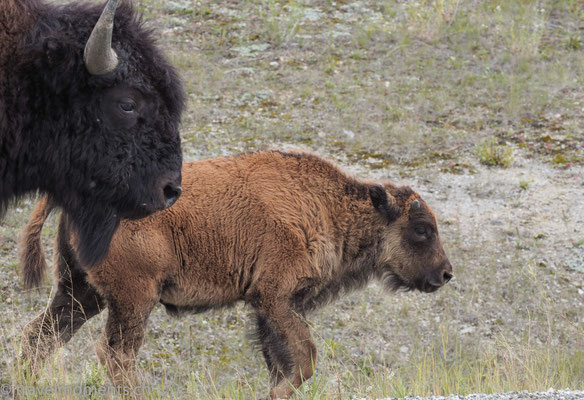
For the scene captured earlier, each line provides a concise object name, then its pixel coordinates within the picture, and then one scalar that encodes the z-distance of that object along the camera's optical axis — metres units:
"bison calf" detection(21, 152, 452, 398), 11.44
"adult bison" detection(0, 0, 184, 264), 7.41
